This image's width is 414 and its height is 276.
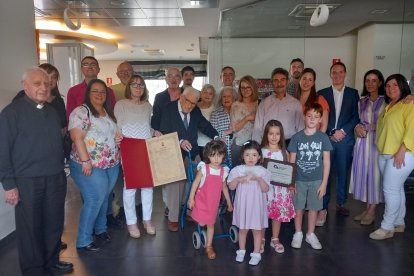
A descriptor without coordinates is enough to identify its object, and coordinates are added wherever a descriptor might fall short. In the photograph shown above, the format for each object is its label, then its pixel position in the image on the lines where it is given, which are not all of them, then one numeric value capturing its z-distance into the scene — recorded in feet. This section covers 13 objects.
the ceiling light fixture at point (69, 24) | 17.71
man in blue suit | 11.84
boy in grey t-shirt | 9.84
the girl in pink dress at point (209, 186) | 9.39
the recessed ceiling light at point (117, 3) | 19.04
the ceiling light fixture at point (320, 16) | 14.83
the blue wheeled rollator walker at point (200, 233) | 10.07
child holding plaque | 9.80
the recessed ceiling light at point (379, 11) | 20.37
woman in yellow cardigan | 10.02
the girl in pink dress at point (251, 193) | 9.12
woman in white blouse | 10.58
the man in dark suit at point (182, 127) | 10.95
